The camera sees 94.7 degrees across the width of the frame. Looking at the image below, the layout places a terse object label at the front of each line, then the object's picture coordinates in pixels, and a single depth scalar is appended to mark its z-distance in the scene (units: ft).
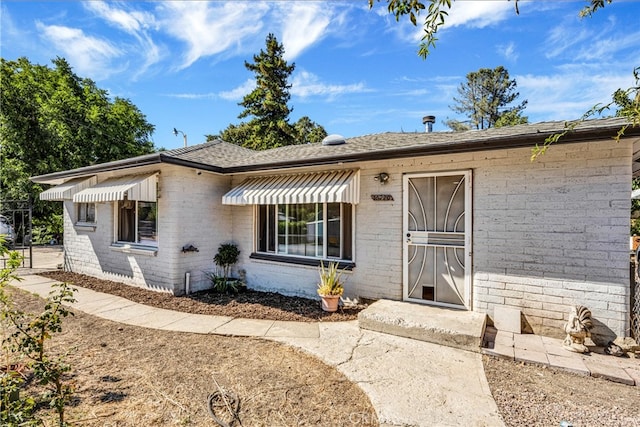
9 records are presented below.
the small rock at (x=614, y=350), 18.34
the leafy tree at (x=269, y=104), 118.52
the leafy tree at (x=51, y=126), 73.10
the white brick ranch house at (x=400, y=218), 19.62
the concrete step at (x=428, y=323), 19.47
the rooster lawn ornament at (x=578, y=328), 18.33
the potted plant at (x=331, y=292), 26.61
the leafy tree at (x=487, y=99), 135.85
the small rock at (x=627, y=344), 18.24
